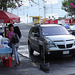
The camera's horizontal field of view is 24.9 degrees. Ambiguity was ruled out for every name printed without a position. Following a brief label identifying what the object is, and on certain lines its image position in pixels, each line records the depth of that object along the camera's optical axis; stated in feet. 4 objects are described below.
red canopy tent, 29.41
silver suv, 26.78
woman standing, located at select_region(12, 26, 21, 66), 24.89
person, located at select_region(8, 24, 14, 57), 25.62
